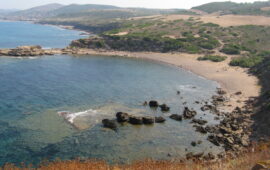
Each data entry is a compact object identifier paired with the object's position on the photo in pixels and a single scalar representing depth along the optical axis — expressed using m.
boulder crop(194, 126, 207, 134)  37.97
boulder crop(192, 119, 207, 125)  40.82
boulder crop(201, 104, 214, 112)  46.77
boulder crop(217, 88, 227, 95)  55.89
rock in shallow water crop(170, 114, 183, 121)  42.12
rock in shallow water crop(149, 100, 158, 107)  47.53
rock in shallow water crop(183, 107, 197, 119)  43.09
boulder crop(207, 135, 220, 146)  34.71
